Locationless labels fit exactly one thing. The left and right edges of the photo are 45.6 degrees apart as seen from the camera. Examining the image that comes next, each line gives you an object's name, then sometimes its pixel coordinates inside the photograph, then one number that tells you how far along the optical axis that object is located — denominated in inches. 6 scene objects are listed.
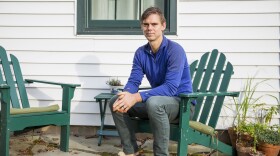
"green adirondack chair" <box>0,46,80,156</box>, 105.7
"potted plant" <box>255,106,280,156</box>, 117.6
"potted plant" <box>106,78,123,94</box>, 137.6
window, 144.9
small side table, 130.3
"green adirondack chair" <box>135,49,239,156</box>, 97.9
